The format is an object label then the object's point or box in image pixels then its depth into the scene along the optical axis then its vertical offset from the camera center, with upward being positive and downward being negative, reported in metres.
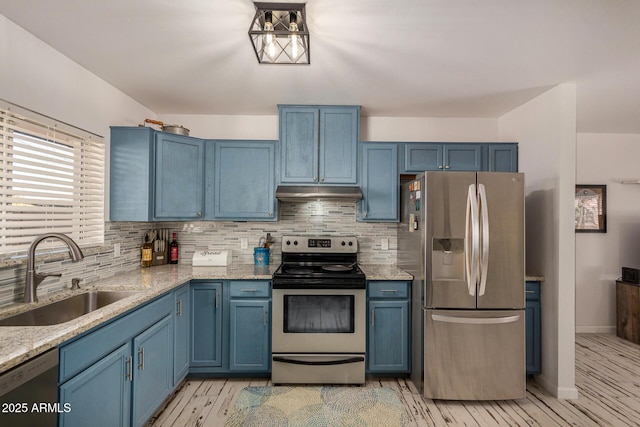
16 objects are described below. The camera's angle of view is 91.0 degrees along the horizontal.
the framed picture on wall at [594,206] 3.94 +0.17
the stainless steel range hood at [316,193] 2.76 +0.22
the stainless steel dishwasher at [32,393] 1.06 -0.65
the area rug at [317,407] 2.14 -1.39
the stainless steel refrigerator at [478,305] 2.36 -0.65
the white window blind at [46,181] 1.72 +0.22
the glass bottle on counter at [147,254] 2.94 -0.35
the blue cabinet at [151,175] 2.59 +0.35
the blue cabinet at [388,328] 2.66 -0.93
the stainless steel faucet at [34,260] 1.66 -0.24
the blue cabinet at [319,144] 2.98 +0.70
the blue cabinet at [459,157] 3.04 +0.60
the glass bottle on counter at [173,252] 3.17 -0.37
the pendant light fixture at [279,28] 1.57 +1.04
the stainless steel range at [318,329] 2.54 -0.90
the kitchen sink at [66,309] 1.66 -0.55
